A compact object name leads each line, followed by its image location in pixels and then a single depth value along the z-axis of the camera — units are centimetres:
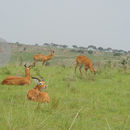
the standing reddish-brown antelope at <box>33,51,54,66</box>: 3800
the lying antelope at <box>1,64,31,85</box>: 1544
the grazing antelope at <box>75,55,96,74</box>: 2480
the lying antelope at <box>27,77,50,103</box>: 1069
